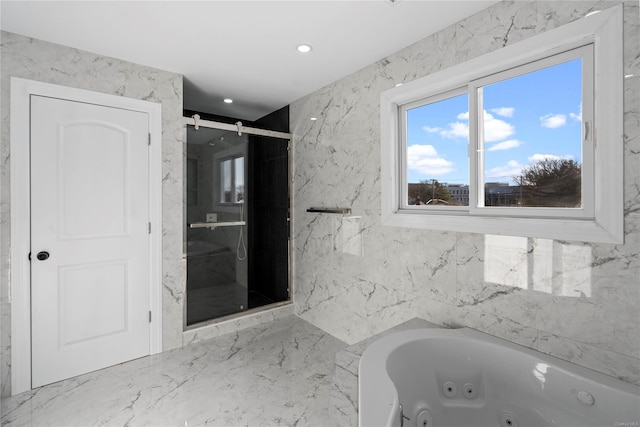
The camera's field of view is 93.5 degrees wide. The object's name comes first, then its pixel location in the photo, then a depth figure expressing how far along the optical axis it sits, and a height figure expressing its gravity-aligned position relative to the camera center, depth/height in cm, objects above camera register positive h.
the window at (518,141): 138 +43
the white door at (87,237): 212 -19
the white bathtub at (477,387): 124 -82
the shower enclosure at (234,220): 283 -8
